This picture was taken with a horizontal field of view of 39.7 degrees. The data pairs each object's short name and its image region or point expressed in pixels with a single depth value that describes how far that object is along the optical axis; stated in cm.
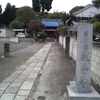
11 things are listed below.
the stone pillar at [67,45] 1221
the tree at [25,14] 4644
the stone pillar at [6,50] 1072
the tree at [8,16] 5145
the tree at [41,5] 5384
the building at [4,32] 3659
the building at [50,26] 4563
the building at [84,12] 1708
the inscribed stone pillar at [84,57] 353
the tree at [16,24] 4519
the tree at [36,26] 3229
